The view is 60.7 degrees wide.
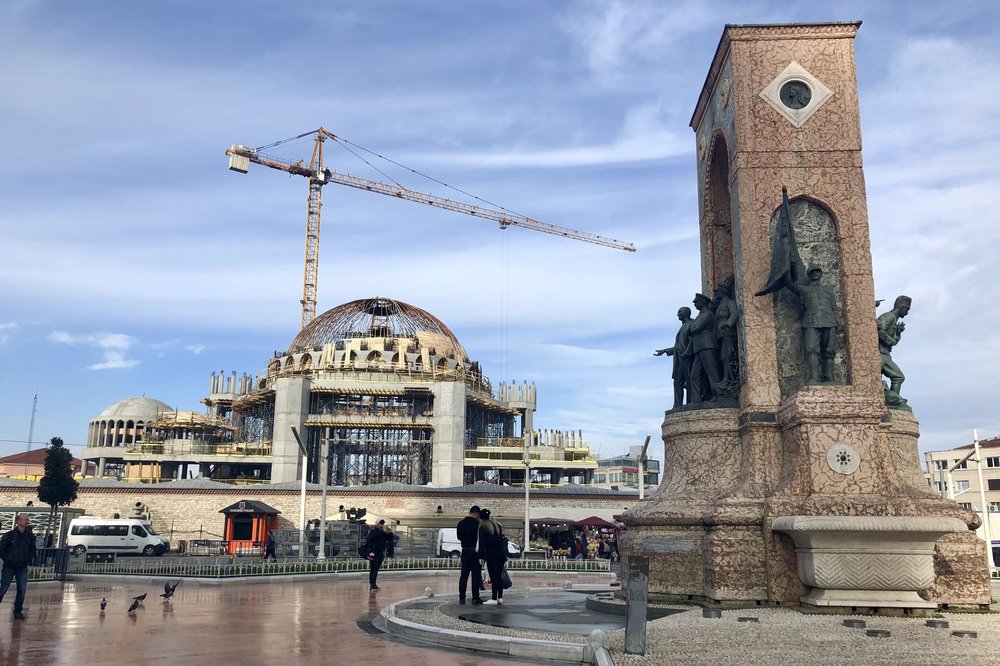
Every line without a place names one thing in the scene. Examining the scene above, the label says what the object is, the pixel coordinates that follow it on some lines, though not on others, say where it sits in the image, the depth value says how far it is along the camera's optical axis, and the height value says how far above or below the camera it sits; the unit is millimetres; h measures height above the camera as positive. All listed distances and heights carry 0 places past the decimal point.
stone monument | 11781 +1331
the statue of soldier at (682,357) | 16016 +2755
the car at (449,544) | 36762 -1686
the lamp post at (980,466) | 28369 +1501
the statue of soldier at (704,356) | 15289 +2651
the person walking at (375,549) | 17828 -913
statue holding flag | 13922 +3320
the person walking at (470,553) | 13773 -767
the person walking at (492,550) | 13680 -705
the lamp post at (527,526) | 38875 -924
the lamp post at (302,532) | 30958 -1009
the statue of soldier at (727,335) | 14922 +2980
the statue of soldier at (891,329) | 15148 +3126
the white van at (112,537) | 41062 -1582
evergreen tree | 35188 +1001
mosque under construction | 62219 +6316
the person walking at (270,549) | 31203 -1614
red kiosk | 43719 -921
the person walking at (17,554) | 12805 -762
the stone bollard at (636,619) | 8336 -1086
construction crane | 96938 +37939
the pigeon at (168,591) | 14984 -1505
